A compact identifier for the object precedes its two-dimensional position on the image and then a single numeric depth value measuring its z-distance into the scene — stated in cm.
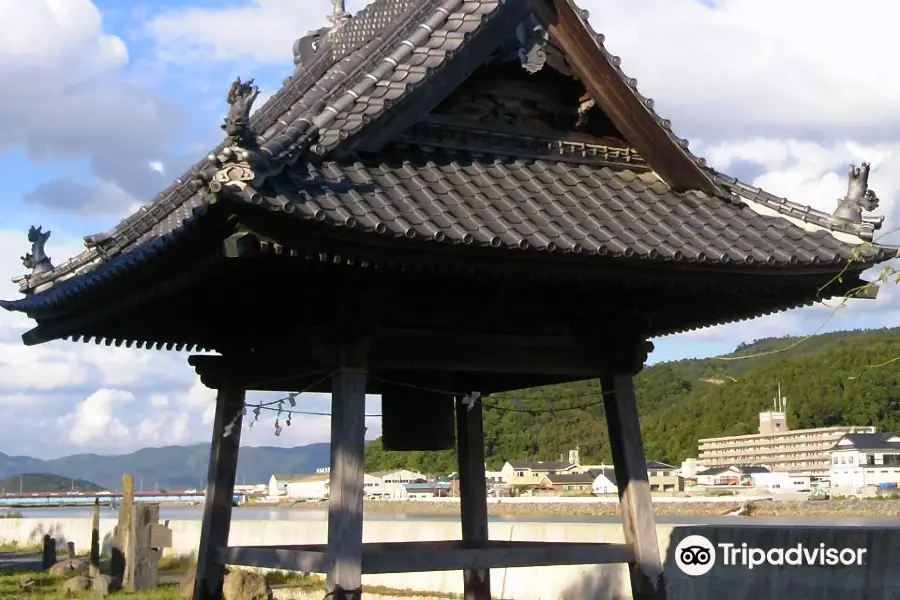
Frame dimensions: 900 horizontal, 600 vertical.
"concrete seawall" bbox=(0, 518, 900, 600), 1248
